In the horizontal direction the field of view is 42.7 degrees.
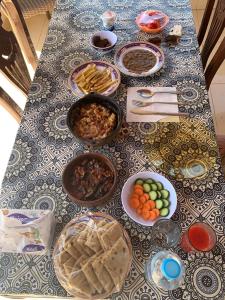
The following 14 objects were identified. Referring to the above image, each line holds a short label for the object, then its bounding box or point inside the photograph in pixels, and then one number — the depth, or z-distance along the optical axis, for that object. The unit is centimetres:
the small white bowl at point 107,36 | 127
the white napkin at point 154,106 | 106
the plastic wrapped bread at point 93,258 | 67
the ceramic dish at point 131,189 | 83
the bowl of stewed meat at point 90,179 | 85
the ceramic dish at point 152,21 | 131
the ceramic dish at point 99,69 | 112
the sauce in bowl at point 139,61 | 120
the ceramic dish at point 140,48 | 117
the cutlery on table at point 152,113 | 105
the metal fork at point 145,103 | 109
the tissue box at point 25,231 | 74
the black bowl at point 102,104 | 95
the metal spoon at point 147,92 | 112
